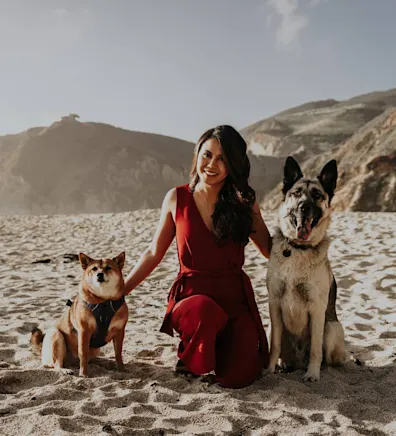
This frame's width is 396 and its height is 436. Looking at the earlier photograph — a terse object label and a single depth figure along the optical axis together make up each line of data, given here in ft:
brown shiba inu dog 9.11
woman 9.19
